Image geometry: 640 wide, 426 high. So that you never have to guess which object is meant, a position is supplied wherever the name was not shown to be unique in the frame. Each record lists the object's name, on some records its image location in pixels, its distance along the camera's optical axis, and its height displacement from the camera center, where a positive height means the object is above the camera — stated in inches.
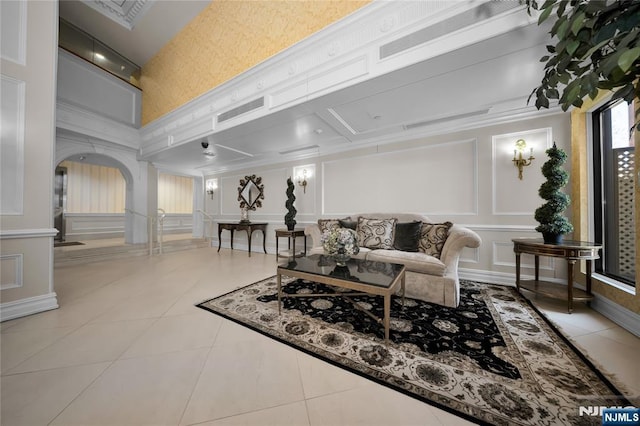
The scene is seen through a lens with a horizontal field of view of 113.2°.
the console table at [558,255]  82.5 -16.7
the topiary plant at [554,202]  91.3 +5.5
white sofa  91.8 -25.8
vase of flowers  88.4 -12.8
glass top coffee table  64.7 -21.5
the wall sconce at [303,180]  195.8 +32.5
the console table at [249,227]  204.9 -12.3
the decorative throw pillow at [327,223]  156.0 -6.6
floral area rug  44.4 -39.3
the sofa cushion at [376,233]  131.9 -12.2
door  233.5 +18.7
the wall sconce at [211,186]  259.1 +35.7
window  84.7 +10.4
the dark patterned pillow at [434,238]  113.8 -13.0
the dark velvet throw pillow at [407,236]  124.3 -13.1
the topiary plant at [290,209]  184.7 +4.9
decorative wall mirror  223.9 +24.5
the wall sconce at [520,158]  116.6 +31.7
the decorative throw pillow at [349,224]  153.4 -6.9
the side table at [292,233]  175.9 -15.7
